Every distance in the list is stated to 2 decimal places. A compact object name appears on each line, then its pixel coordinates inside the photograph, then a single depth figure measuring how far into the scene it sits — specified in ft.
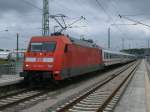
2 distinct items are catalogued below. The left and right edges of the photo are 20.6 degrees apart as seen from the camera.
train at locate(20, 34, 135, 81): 70.03
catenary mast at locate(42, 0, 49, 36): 106.42
